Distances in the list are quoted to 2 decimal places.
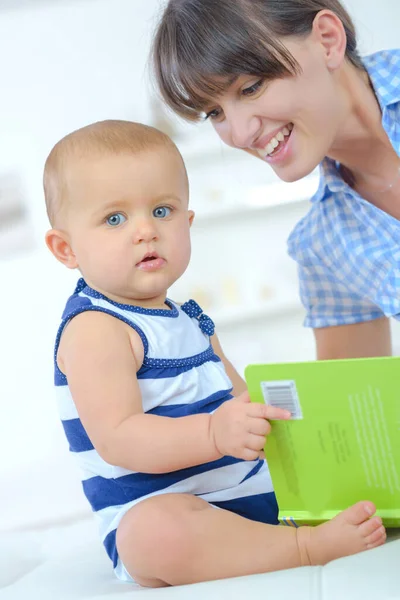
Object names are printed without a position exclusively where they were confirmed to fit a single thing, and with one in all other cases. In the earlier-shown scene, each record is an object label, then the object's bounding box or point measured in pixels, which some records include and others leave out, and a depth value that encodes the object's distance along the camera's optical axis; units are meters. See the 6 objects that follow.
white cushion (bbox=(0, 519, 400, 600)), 1.60
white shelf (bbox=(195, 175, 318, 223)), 3.06
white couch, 1.62
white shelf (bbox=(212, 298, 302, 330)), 3.14
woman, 1.89
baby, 1.70
